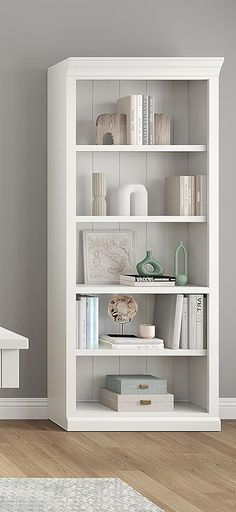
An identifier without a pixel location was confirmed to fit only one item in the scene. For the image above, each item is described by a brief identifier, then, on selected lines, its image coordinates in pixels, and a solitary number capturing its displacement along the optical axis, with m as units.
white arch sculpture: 5.54
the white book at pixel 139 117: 5.45
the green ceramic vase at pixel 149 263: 5.53
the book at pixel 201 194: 5.50
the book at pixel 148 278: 5.45
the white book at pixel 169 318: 5.51
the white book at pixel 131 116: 5.43
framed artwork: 5.68
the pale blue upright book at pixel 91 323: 5.49
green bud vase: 5.55
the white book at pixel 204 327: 5.53
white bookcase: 5.41
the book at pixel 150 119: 5.48
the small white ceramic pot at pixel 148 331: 5.57
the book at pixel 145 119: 5.46
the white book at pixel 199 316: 5.51
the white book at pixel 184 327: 5.54
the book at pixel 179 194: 5.50
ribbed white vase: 5.52
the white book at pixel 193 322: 5.52
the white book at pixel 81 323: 5.47
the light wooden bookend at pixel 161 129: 5.57
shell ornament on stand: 5.64
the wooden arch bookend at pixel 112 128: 5.52
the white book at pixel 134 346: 5.45
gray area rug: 3.84
